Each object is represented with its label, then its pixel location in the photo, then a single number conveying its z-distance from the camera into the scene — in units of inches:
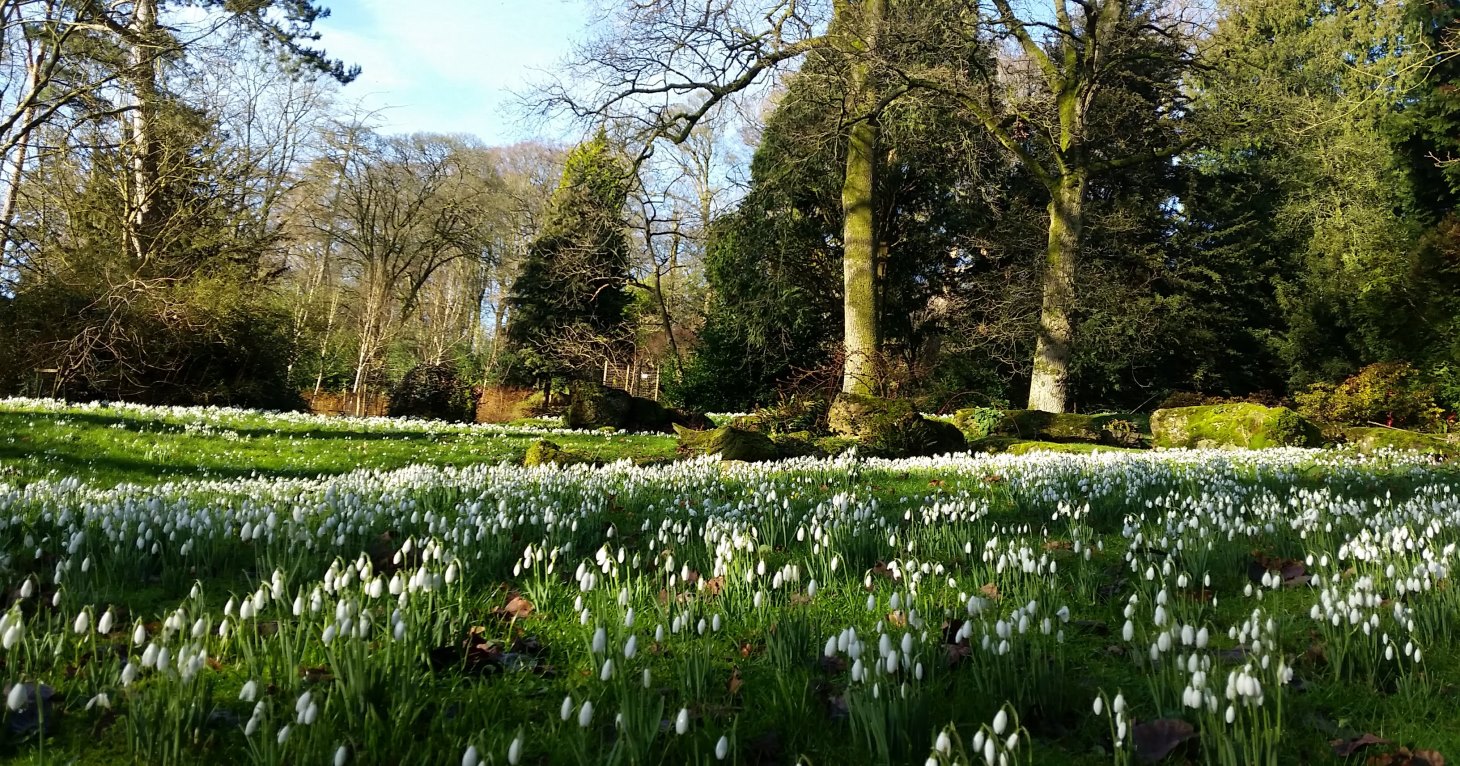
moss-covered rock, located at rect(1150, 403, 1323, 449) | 590.6
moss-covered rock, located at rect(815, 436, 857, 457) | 496.4
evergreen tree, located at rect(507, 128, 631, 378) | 1040.6
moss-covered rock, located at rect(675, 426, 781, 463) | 451.2
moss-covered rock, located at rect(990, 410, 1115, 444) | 638.5
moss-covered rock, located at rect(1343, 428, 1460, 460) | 521.3
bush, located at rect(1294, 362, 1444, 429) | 797.9
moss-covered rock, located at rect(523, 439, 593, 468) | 421.7
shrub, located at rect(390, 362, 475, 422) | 984.9
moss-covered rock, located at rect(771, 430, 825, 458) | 468.4
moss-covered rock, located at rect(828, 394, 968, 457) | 536.7
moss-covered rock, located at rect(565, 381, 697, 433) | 748.6
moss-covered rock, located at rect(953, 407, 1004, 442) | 747.9
